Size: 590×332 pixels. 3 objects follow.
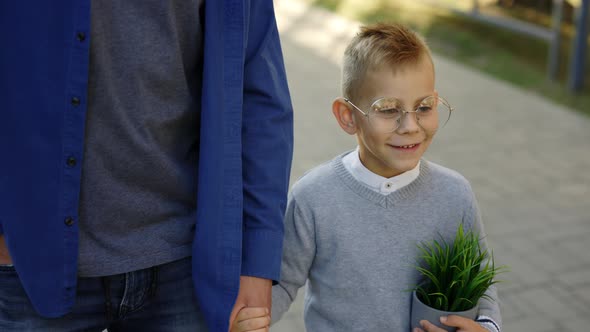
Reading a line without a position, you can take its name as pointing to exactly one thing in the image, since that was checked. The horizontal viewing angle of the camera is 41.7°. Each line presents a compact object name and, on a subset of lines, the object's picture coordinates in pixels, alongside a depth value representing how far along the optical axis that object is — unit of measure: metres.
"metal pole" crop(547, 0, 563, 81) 8.07
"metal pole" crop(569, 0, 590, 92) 7.49
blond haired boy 2.01
